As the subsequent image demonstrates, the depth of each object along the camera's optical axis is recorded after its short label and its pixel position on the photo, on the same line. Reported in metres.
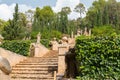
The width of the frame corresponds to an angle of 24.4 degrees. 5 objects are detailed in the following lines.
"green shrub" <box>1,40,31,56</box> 21.55
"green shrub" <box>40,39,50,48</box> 27.90
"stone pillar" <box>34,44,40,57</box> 21.83
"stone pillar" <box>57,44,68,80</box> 12.93
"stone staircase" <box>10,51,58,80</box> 13.37
